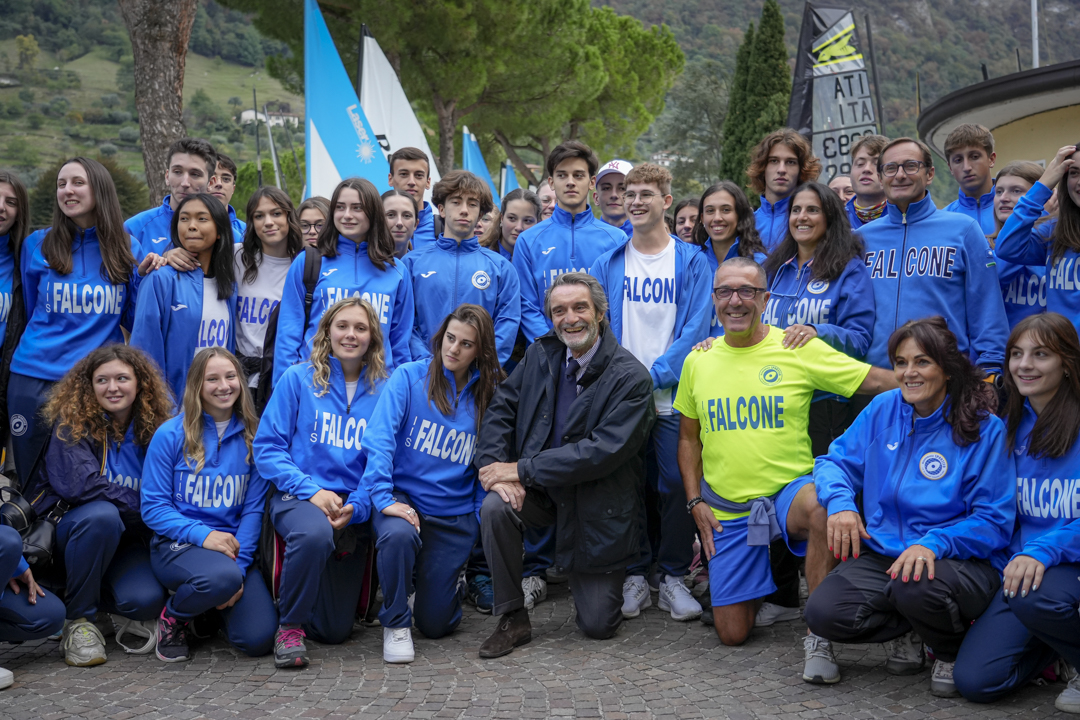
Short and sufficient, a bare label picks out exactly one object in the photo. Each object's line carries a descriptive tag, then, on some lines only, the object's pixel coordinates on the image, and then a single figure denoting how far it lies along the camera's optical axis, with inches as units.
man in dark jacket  194.7
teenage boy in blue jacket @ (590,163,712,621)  213.6
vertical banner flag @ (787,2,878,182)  459.2
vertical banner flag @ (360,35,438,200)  455.8
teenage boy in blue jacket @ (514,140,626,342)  246.8
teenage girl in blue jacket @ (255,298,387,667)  186.9
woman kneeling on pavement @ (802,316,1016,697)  161.9
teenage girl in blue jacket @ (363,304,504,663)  200.7
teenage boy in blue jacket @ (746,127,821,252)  240.1
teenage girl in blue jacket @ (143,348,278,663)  187.6
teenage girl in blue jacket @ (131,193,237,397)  219.3
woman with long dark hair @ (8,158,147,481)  212.2
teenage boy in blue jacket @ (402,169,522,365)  236.4
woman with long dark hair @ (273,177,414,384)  223.1
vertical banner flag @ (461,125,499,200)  875.4
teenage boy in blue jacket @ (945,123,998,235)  235.0
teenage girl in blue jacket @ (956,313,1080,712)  155.0
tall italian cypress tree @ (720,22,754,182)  1021.2
